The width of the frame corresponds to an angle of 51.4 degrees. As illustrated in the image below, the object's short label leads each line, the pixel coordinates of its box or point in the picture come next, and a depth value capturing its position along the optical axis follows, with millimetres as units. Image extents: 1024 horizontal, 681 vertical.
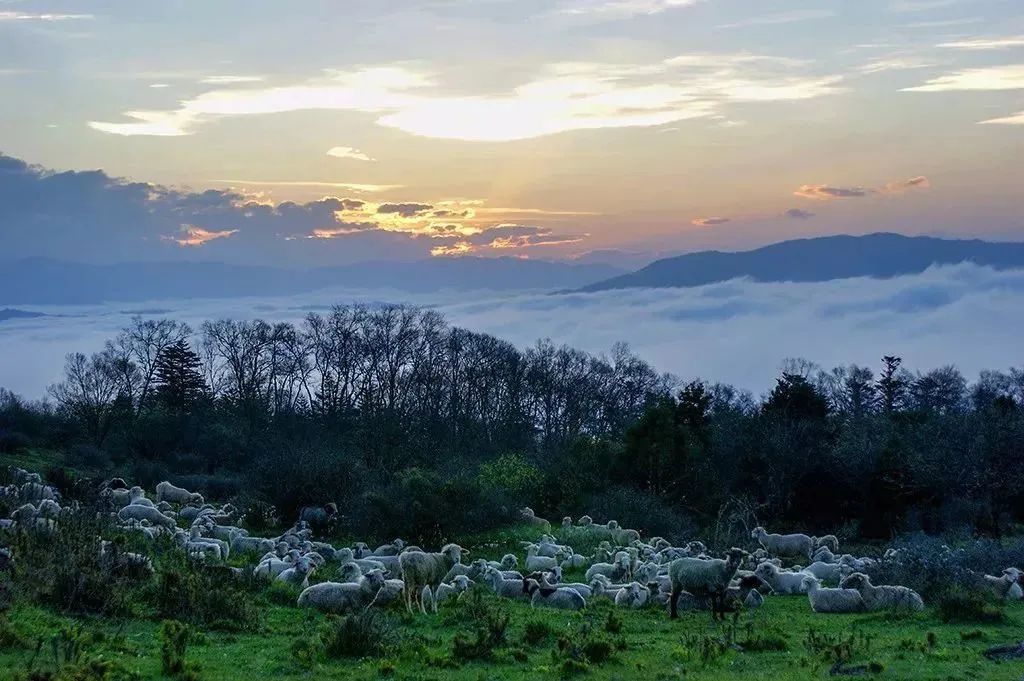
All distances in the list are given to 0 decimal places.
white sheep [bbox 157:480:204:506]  39188
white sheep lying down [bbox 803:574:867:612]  21469
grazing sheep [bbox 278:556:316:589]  22078
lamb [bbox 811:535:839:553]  35312
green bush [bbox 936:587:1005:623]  19203
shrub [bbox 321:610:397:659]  14867
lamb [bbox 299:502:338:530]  34594
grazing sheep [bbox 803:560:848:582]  25356
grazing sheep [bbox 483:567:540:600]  22484
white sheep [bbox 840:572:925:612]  20925
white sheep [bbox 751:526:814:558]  33469
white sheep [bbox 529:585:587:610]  21297
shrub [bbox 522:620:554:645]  16484
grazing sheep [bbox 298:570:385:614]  19625
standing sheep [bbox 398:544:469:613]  20391
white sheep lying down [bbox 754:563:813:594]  24281
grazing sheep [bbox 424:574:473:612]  21086
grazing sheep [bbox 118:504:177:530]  29281
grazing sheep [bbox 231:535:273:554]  27594
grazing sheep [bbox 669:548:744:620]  19719
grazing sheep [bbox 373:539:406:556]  26953
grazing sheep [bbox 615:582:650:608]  21422
